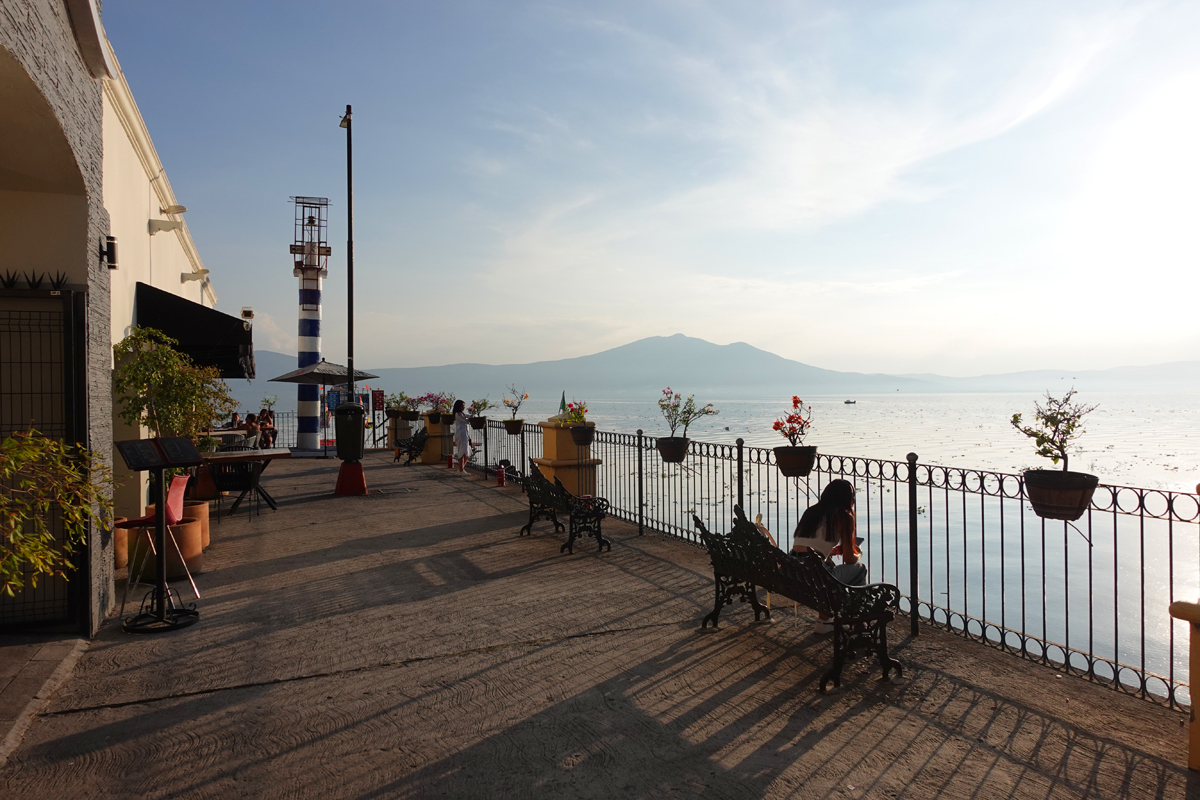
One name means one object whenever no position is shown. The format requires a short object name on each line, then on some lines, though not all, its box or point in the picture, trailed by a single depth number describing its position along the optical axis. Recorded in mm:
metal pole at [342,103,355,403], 14016
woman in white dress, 17797
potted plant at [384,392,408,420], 23875
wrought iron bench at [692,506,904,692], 4582
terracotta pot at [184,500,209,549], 8555
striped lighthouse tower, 28438
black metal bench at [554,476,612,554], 8656
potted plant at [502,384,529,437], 14859
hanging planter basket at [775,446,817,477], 6863
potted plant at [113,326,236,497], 8344
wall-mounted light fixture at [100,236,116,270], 6817
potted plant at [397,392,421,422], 23344
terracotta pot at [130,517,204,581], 7220
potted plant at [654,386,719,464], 9047
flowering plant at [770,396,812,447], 6938
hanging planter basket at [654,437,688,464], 9023
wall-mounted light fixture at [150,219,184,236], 11711
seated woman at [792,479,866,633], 5469
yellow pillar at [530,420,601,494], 11500
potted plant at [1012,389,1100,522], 4684
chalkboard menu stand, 5574
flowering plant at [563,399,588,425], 11555
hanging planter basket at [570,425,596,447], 11164
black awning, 10562
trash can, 13406
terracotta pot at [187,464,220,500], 12180
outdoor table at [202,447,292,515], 10523
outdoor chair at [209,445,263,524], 11180
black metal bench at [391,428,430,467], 19859
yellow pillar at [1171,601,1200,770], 3609
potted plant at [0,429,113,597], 2775
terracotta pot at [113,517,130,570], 7864
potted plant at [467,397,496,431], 17766
